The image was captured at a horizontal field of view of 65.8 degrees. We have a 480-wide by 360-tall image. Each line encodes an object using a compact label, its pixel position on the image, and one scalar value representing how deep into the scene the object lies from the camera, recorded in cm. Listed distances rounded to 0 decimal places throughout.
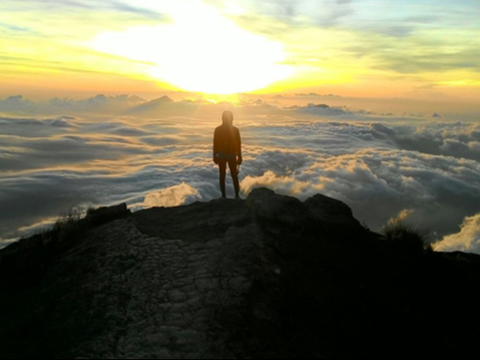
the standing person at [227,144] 1039
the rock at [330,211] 886
